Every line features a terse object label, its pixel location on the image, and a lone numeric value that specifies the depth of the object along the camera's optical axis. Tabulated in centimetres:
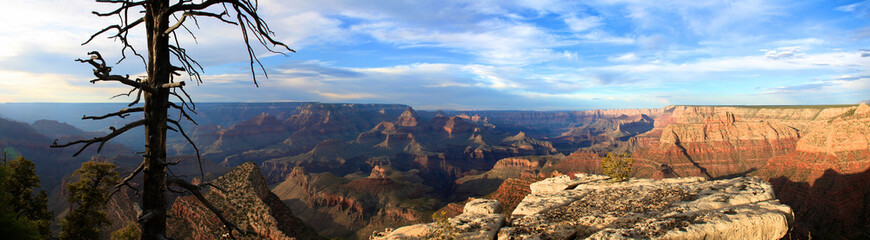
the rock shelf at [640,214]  1292
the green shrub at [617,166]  2647
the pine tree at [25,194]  2169
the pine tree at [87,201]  2197
